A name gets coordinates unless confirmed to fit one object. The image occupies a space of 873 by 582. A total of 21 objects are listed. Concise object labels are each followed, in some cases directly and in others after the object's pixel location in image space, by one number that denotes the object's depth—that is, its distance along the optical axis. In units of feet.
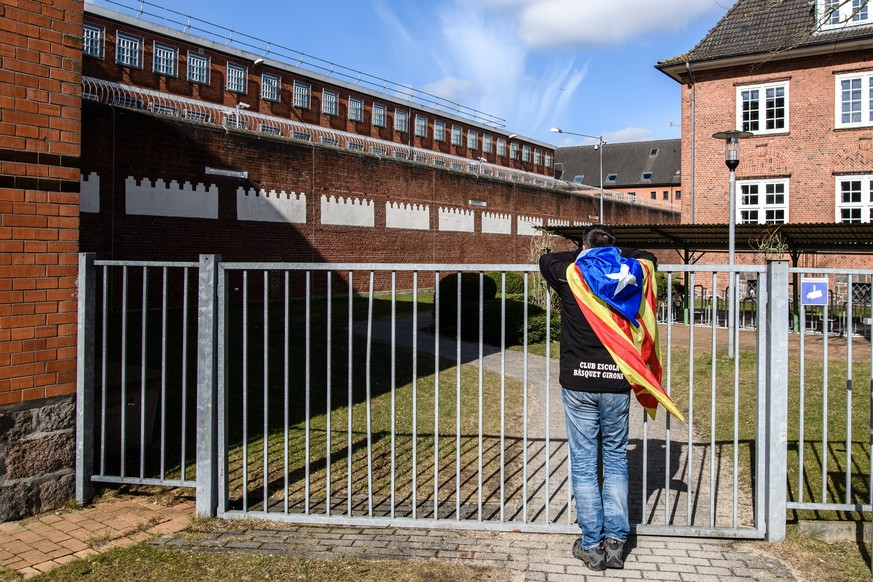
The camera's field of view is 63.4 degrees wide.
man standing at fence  12.60
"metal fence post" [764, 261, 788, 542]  13.84
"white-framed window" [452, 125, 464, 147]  183.42
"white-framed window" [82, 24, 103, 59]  108.40
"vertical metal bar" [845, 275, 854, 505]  13.55
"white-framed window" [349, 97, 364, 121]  155.12
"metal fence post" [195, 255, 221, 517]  15.46
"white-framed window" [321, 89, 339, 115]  149.01
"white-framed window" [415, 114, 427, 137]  172.24
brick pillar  15.65
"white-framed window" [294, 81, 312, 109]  142.92
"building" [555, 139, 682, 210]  227.81
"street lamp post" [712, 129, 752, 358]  38.99
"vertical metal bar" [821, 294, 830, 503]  13.38
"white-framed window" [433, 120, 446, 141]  177.64
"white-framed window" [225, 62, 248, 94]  130.00
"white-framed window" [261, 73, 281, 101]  136.36
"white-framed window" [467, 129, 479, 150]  190.08
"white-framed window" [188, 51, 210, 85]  124.26
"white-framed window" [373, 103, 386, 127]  161.17
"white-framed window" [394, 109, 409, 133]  166.81
